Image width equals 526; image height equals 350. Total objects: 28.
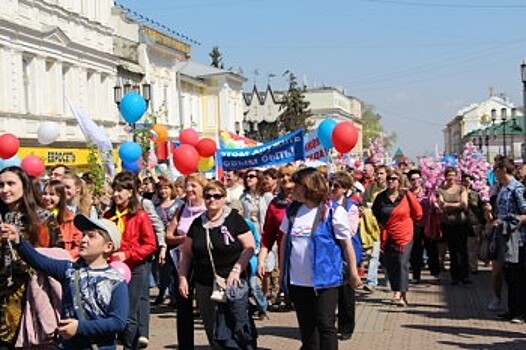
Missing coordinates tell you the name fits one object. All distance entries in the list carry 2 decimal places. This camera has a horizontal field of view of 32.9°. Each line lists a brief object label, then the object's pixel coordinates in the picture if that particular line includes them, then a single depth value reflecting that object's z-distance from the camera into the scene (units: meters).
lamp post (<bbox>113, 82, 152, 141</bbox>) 27.17
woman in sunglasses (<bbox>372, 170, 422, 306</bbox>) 11.93
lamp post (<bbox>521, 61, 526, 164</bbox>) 24.56
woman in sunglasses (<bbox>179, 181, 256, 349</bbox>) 7.39
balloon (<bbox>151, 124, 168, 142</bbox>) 25.61
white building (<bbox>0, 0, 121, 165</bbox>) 27.91
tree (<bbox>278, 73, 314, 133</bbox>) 88.38
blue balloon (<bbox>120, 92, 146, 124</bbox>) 17.91
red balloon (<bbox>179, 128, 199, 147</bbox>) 19.11
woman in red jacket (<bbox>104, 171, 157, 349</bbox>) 8.20
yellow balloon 19.64
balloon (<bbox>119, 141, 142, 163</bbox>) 17.98
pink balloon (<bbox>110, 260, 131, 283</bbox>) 5.17
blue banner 17.28
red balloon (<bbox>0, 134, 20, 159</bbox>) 16.22
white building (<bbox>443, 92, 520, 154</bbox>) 171.75
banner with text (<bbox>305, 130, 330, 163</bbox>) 18.72
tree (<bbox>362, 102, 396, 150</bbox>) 171.84
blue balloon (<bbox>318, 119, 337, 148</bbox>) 17.88
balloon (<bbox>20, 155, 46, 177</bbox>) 14.80
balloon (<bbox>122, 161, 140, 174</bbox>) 18.16
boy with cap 4.86
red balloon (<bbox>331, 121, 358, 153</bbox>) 15.79
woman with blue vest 7.18
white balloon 20.77
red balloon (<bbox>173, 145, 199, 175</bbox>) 15.45
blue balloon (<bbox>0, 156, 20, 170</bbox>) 16.10
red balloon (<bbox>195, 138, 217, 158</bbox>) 18.59
